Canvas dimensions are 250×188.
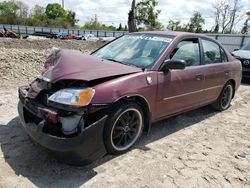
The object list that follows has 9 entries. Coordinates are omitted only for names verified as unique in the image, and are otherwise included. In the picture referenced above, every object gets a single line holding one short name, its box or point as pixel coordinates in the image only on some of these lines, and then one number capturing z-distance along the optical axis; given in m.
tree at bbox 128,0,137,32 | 13.52
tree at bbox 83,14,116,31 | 58.08
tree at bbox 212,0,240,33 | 31.44
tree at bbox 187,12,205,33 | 36.77
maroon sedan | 2.05
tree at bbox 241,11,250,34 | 30.07
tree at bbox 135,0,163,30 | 29.01
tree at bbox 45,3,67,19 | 59.97
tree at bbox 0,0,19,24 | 48.07
